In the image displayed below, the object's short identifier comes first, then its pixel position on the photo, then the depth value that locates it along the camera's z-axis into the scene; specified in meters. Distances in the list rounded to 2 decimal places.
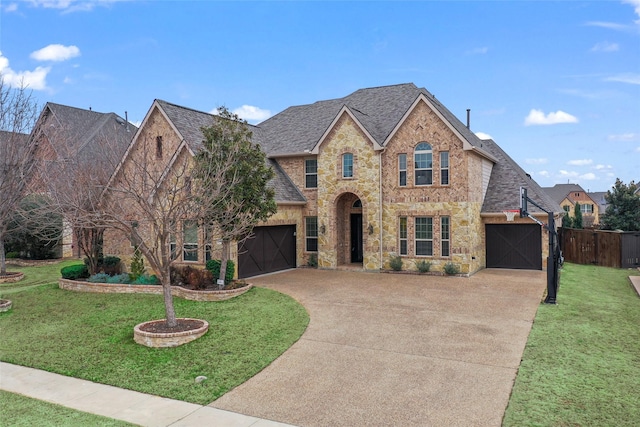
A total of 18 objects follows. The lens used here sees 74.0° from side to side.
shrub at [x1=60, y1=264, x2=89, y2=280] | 17.78
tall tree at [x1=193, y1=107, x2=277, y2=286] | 14.60
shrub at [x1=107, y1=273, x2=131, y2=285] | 16.97
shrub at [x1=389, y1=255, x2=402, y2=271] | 20.09
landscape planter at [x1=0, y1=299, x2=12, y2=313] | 13.72
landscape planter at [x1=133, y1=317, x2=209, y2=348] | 10.03
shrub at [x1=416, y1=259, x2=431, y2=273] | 19.58
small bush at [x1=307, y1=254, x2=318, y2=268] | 22.16
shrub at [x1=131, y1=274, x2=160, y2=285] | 16.70
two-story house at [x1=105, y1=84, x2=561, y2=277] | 19.14
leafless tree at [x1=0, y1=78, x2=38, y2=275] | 15.36
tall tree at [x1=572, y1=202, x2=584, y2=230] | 35.24
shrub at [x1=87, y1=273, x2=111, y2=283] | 17.23
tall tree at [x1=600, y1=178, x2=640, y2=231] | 29.44
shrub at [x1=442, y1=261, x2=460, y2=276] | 19.01
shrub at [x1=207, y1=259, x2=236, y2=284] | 16.52
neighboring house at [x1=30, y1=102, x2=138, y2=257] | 18.38
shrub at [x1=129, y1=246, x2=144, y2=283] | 17.56
